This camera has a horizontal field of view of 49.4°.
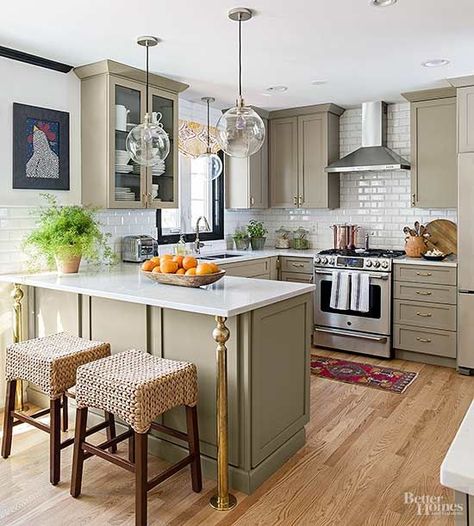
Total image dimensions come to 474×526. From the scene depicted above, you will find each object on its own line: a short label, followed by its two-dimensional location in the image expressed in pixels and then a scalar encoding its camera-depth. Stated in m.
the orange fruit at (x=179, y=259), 3.04
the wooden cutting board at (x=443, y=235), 5.02
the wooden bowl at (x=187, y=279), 2.89
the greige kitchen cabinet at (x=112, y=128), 3.89
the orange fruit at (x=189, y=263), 3.00
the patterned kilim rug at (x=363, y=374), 4.11
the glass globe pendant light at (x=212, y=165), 4.56
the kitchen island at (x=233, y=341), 2.51
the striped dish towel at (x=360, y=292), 4.80
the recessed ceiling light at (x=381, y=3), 2.78
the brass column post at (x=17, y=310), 3.41
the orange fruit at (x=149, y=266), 3.13
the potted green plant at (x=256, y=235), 5.84
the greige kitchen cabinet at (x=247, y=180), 5.58
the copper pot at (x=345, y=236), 5.48
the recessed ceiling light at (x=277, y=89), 4.64
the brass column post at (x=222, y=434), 2.39
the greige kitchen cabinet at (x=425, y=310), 4.50
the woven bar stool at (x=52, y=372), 2.60
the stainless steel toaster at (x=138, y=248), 4.28
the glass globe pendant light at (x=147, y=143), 3.19
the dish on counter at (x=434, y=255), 4.67
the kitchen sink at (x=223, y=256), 5.17
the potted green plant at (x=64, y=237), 3.47
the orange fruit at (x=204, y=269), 2.89
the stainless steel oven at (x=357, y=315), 4.77
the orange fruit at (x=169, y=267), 2.99
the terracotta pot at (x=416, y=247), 4.92
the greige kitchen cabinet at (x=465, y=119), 4.17
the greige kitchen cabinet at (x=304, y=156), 5.48
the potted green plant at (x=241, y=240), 5.75
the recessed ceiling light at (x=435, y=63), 3.83
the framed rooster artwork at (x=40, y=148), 3.61
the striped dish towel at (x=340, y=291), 4.92
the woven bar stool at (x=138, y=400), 2.20
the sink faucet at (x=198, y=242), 5.07
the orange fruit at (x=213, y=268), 2.93
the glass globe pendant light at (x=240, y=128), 2.87
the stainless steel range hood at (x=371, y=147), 5.14
